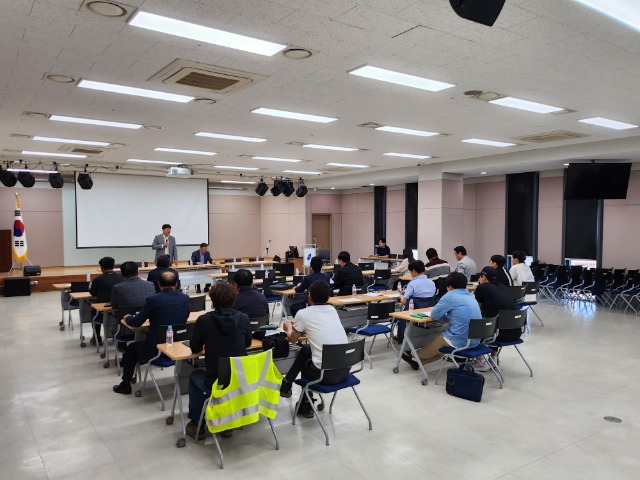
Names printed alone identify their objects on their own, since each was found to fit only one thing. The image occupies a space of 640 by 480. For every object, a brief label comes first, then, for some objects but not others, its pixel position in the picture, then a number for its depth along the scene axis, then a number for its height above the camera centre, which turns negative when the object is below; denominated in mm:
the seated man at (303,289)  7148 -1061
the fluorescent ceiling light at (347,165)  13049 +1670
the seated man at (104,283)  6922 -898
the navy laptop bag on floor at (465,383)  5203 -1797
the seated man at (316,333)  4250 -1008
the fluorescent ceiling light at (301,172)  14875 +1676
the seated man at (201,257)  13266 -977
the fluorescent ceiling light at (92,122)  7164 +1598
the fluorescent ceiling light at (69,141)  8930 +1607
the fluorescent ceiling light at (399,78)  4977 +1633
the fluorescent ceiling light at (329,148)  9852 +1654
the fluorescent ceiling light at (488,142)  9336 +1694
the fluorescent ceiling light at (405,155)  11227 +1679
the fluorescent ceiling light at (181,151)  10414 +1644
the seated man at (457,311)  5453 -1021
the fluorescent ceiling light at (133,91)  5419 +1603
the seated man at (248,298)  5344 -867
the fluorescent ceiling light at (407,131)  8094 +1657
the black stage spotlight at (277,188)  15250 +1168
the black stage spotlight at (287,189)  15523 +1148
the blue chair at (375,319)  6281 -1304
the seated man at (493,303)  5953 -1033
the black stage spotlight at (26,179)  11461 +1071
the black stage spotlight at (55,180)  11594 +1054
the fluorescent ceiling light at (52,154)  10953 +1615
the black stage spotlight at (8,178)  11100 +1055
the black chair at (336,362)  4066 -1224
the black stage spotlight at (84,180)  12602 +1141
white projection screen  14422 +408
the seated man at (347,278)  7965 -938
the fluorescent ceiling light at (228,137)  8602 +1634
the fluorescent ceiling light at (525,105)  6194 +1651
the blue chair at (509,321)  5680 -1184
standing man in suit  11905 -521
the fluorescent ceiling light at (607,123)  7441 +1691
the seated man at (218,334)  3889 -937
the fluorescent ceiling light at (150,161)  12117 +1645
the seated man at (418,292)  6727 -981
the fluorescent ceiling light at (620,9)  3385 +1614
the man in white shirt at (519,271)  9180 -914
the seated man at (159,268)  7238 -728
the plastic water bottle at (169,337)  4605 -1125
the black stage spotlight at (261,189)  15185 +1117
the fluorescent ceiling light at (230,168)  13605 +1657
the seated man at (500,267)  7359 -683
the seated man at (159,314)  4926 -974
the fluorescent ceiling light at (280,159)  11752 +1649
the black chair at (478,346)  5289 -1461
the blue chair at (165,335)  4809 -1180
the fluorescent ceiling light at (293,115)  6766 +1639
